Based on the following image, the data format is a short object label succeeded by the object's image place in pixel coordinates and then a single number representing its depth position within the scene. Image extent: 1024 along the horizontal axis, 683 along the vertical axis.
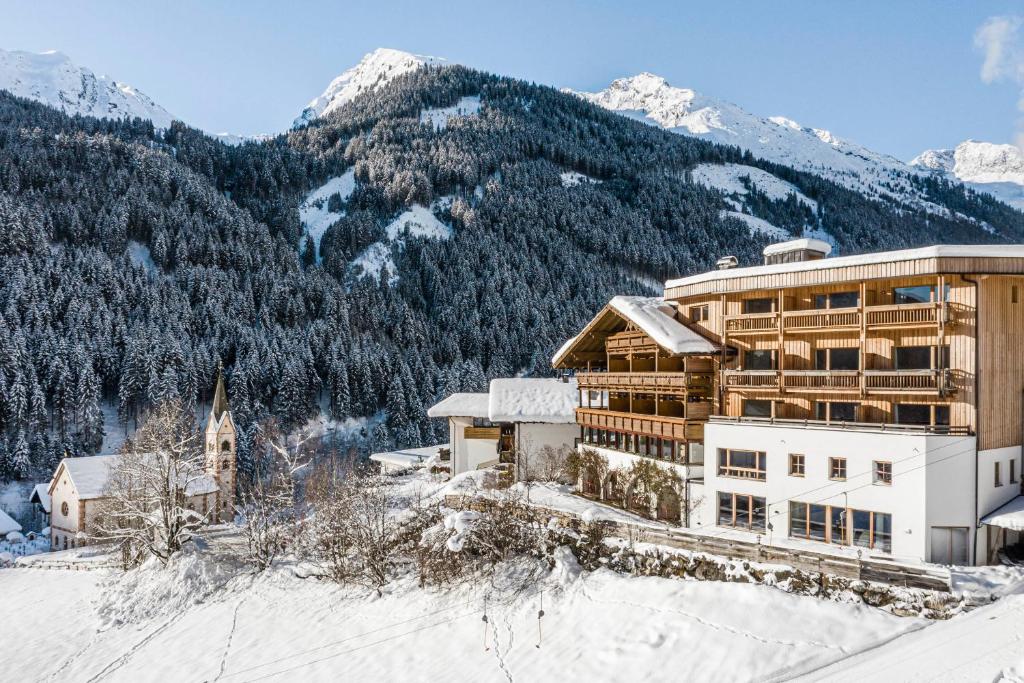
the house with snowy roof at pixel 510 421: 39.44
